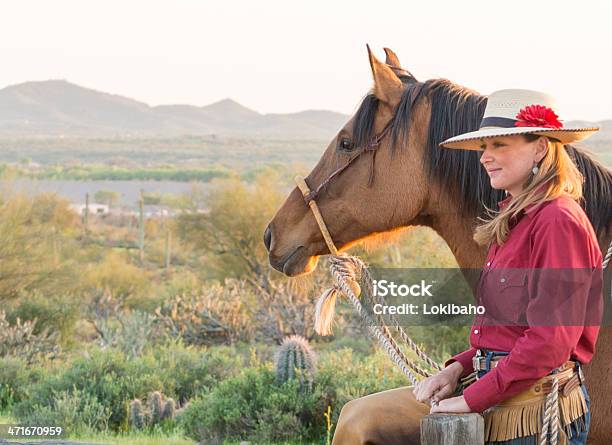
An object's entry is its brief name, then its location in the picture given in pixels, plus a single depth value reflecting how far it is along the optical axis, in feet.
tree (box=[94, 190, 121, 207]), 186.19
